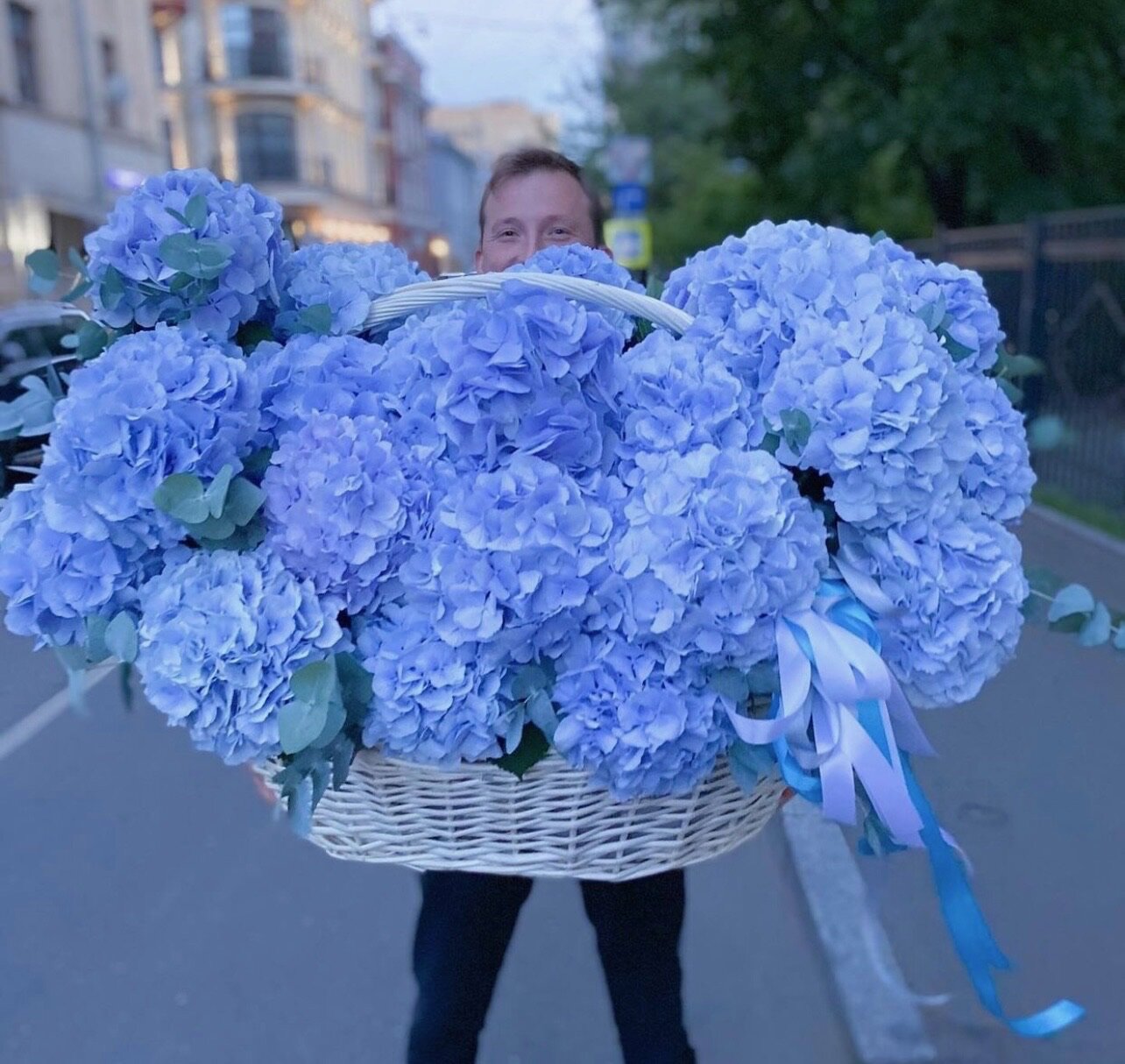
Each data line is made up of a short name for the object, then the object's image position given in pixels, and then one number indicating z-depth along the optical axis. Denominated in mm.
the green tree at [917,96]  11047
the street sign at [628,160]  13375
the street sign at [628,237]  12891
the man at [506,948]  1844
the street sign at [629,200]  13477
